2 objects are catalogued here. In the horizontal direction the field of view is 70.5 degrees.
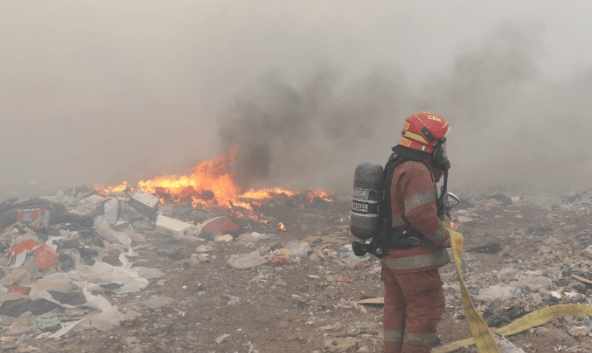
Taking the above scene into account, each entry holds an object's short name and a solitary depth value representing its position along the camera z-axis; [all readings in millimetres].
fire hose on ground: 2777
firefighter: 2576
